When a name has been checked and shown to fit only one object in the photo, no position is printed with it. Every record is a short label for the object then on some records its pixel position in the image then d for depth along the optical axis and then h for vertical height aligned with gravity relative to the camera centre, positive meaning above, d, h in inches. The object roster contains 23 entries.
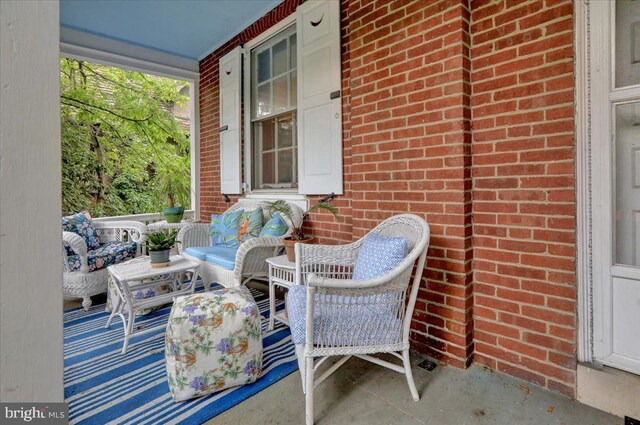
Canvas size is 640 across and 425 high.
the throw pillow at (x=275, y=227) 119.8 -5.8
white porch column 20.3 +0.4
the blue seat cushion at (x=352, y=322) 65.7 -21.7
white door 62.7 +4.3
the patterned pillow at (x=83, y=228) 138.1 -6.2
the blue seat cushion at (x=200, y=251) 126.9 -15.2
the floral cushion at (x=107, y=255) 129.4 -16.9
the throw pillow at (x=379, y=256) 72.9 -10.2
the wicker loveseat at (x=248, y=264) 109.5 -17.7
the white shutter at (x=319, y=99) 115.0 +38.8
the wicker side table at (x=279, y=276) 96.9 -19.3
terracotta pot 99.9 -10.8
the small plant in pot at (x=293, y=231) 100.4 -6.5
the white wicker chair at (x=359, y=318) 63.2 -21.1
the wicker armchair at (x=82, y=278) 125.4 -24.3
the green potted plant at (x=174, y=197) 180.4 +8.0
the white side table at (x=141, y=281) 94.4 -21.4
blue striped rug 68.1 -38.6
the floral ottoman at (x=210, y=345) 71.1 -28.3
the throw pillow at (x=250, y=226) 130.0 -5.9
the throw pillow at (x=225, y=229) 138.5 -7.6
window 142.9 +42.5
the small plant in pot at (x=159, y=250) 106.0 -11.7
